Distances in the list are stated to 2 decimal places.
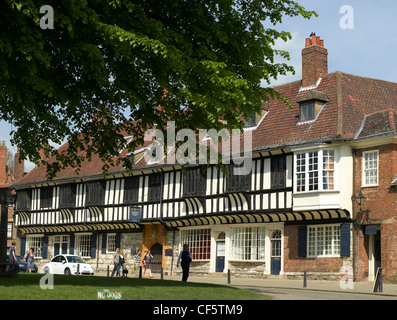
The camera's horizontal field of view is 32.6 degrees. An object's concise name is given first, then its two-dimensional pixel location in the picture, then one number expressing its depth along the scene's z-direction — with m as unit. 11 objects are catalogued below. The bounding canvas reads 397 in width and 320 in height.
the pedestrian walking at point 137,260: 40.08
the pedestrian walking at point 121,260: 34.85
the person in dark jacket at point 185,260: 25.26
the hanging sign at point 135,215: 42.59
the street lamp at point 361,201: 31.44
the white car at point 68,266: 36.97
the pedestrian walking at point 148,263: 36.91
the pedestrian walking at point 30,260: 44.75
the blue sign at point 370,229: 30.59
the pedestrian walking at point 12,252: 33.88
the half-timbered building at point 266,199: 32.62
